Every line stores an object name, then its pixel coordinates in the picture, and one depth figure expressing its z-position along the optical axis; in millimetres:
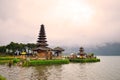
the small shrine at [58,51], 85062
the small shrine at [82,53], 100875
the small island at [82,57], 90275
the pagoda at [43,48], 75625
